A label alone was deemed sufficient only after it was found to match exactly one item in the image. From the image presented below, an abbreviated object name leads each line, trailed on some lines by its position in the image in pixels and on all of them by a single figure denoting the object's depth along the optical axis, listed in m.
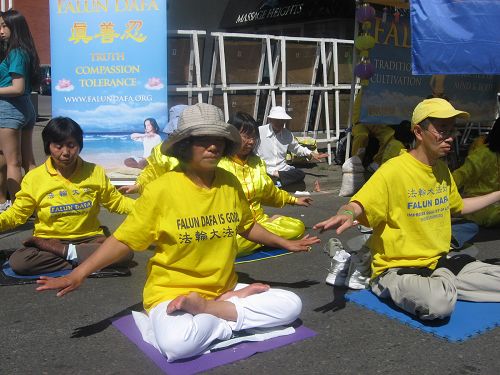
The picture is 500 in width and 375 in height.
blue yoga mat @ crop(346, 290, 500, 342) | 3.46
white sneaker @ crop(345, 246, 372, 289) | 4.23
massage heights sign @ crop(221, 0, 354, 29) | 13.15
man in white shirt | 8.05
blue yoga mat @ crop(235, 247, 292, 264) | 5.03
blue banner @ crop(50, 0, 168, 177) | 7.37
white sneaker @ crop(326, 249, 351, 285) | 4.33
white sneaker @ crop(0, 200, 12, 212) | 6.06
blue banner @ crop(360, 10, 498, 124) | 8.12
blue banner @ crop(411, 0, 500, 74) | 6.05
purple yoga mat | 3.03
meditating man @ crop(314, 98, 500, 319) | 3.57
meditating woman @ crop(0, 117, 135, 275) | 4.38
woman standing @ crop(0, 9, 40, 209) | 5.78
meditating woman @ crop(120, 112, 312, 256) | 4.91
